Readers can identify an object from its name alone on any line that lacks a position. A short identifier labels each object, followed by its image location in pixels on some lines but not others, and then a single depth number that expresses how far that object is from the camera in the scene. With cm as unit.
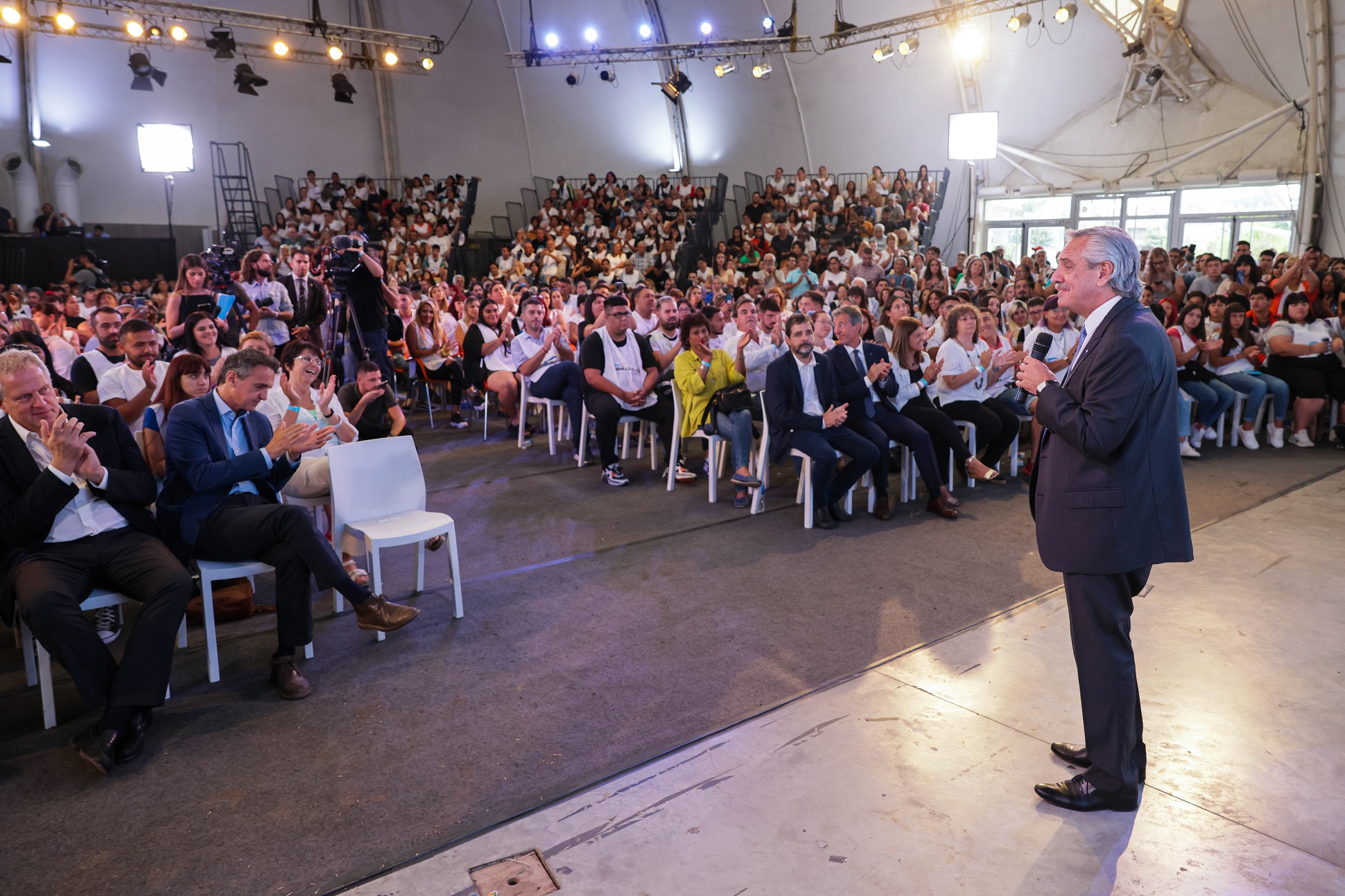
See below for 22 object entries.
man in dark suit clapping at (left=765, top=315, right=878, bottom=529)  471
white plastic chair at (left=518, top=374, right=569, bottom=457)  652
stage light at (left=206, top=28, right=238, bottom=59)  1272
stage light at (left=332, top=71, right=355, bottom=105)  1459
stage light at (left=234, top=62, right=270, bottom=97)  1350
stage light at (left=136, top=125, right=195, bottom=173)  1395
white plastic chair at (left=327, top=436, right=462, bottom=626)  342
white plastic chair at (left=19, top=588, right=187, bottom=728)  266
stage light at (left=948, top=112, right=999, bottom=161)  1386
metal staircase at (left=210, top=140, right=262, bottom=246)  1523
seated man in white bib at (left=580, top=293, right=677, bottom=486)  581
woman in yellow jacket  525
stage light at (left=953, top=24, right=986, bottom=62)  1443
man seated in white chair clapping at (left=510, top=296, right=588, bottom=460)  655
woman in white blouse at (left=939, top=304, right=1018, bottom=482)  548
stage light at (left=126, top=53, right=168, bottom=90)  1368
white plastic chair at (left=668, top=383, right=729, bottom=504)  525
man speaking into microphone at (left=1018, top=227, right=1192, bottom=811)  203
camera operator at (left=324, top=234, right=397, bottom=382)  584
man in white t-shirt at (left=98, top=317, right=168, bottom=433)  424
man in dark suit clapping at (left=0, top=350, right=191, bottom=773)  252
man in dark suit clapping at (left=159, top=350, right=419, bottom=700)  299
